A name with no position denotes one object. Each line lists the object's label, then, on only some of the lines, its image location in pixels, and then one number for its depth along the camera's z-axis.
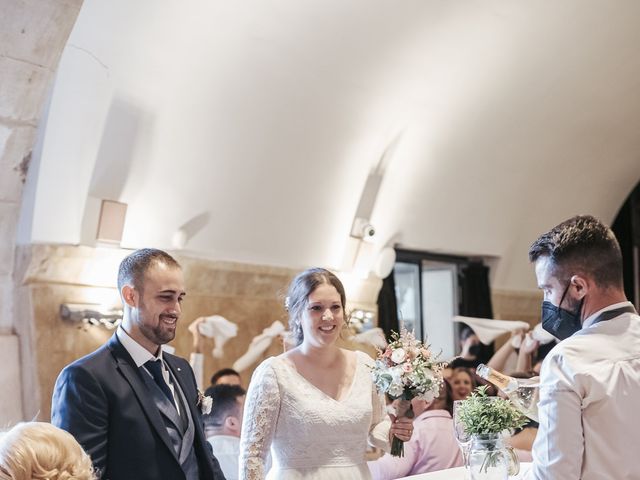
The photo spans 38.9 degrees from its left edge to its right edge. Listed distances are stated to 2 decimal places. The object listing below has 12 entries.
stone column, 4.62
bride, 3.44
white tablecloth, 3.60
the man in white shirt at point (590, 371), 2.43
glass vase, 3.08
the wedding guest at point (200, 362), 6.19
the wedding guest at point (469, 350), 8.16
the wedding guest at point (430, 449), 4.80
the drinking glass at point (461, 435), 3.16
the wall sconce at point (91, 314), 5.34
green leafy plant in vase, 3.08
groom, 2.80
